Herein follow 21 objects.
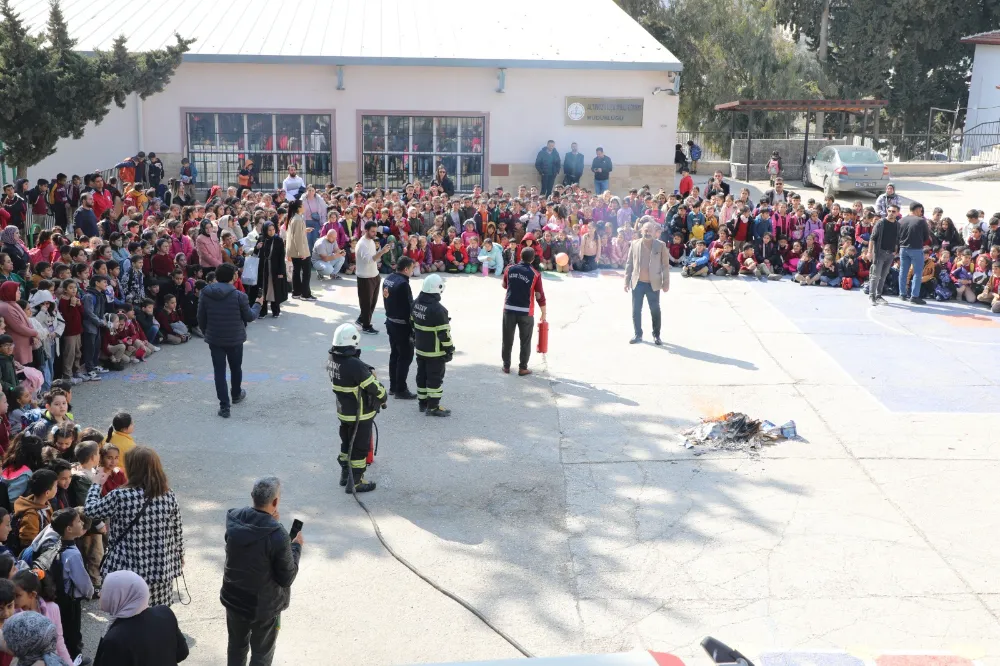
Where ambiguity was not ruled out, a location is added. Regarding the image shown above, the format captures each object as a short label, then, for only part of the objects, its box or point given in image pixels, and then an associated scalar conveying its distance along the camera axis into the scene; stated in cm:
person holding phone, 579
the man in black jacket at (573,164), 2519
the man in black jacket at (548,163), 2519
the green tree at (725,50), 3884
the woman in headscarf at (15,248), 1288
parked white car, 2770
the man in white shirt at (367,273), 1416
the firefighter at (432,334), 1062
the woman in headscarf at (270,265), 1511
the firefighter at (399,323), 1141
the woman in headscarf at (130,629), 498
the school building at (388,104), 2484
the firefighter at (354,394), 878
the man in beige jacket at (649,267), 1373
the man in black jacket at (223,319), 1080
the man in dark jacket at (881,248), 1659
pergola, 2869
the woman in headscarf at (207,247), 1480
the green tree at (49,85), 1568
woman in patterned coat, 634
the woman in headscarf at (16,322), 1053
